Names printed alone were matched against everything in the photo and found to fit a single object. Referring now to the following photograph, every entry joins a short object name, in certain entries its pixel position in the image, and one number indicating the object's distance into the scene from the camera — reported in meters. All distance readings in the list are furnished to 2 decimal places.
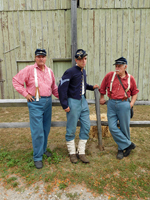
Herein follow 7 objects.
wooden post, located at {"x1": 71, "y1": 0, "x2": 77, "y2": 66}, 6.79
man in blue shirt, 2.89
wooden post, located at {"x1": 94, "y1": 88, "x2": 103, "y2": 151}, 3.46
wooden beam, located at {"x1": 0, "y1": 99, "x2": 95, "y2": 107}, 3.19
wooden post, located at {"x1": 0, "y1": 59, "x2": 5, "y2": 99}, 7.06
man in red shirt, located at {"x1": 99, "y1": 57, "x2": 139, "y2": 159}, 3.09
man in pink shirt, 2.83
